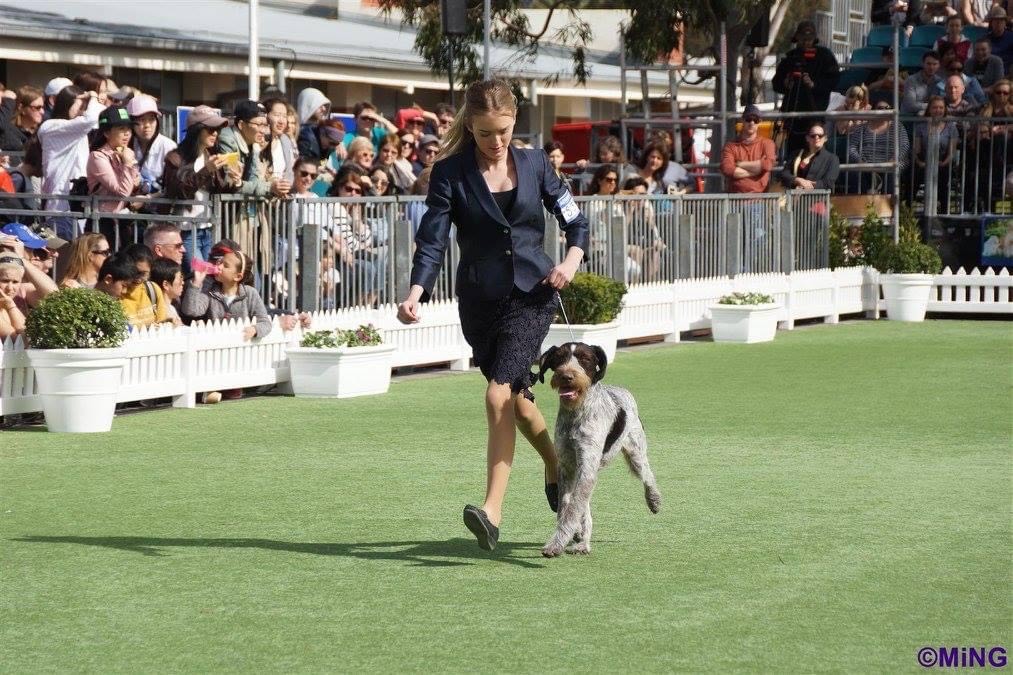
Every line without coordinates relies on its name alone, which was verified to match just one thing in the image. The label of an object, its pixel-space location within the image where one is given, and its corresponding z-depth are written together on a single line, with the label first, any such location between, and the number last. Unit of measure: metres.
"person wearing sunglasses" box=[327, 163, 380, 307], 15.77
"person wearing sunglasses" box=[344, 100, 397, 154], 18.78
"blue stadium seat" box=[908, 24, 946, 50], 30.55
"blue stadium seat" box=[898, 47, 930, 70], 29.41
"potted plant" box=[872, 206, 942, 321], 22.80
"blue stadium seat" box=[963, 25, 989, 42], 28.78
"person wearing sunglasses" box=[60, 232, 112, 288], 13.09
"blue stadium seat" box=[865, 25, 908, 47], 32.00
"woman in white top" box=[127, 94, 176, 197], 15.52
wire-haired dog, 7.34
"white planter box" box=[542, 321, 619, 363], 16.55
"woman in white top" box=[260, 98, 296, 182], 15.70
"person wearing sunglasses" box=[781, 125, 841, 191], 23.28
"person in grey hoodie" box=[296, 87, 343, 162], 18.25
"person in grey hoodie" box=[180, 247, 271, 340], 13.88
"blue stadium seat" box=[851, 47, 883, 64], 30.56
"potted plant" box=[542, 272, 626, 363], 16.69
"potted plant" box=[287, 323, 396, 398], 14.05
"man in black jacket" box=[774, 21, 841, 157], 24.66
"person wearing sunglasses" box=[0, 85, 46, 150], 15.99
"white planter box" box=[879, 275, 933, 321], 22.80
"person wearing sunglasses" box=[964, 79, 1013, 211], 23.94
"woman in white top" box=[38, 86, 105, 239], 14.82
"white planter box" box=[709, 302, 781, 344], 19.31
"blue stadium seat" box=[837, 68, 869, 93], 28.52
